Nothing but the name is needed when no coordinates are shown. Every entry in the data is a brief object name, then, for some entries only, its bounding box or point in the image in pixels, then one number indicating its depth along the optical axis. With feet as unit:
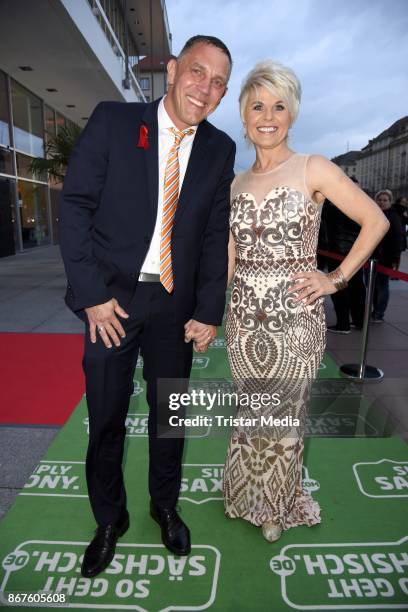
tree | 27.68
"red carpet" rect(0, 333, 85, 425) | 10.51
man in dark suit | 5.26
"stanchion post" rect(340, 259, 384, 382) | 12.93
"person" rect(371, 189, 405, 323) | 19.29
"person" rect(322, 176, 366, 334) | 16.80
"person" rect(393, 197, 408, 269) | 20.92
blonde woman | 5.91
